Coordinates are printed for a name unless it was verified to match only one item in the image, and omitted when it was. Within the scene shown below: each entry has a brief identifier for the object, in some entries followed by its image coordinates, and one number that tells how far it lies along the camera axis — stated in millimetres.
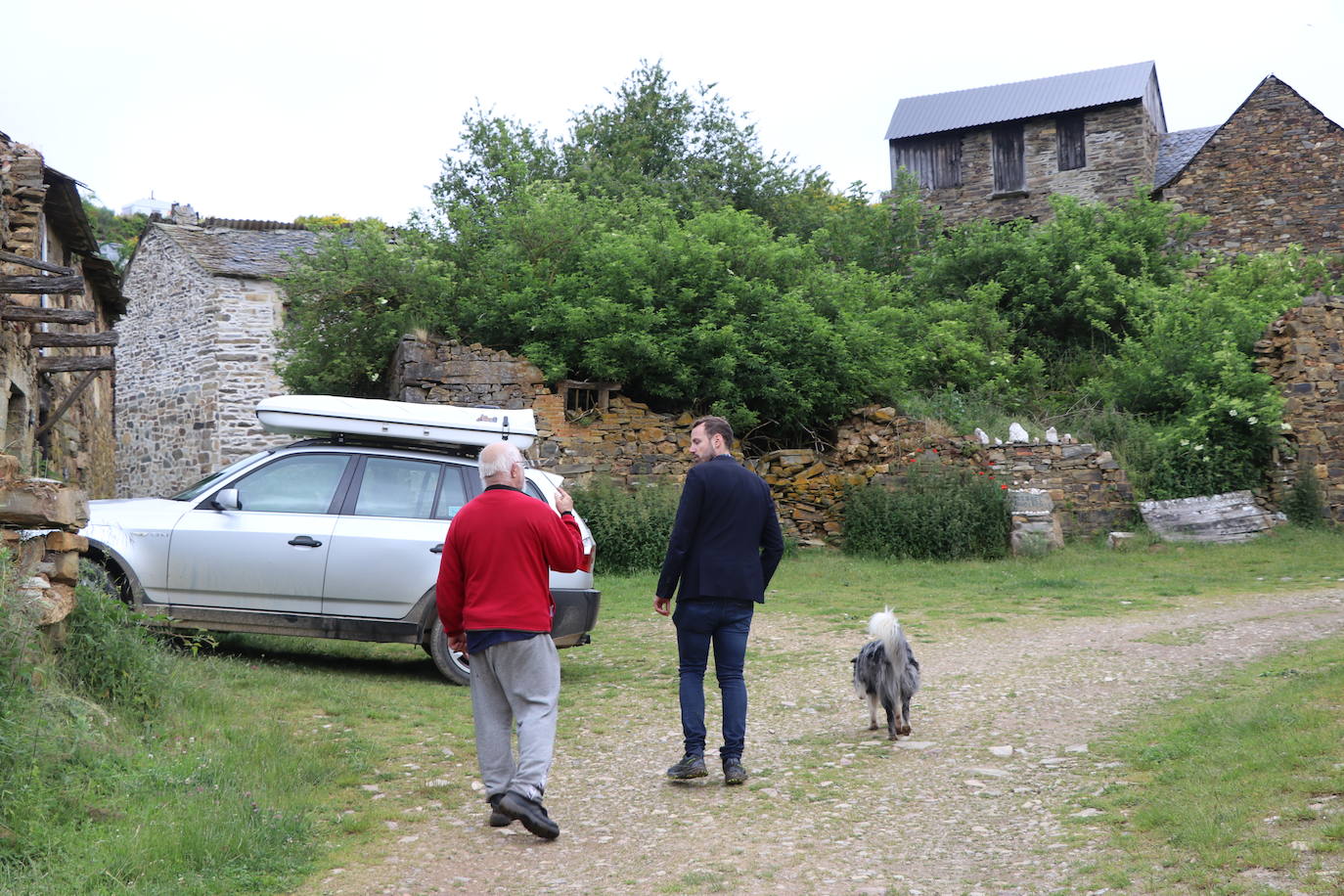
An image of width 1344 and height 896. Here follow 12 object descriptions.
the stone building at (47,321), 11797
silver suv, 8156
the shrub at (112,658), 6172
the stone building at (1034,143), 29859
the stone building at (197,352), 24797
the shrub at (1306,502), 17469
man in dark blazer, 5855
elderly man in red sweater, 5133
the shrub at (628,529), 15961
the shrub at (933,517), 16531
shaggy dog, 6570
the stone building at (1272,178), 26344
